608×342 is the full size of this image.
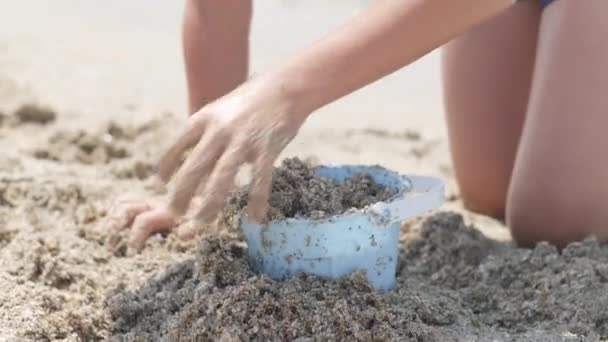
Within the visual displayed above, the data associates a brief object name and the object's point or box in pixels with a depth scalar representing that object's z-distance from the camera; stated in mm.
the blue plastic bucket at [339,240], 1831
